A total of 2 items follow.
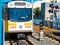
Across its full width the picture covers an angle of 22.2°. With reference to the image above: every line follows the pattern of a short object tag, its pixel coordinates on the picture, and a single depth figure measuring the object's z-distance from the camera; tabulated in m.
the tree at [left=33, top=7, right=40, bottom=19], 43.29
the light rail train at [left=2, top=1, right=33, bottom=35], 12.11
